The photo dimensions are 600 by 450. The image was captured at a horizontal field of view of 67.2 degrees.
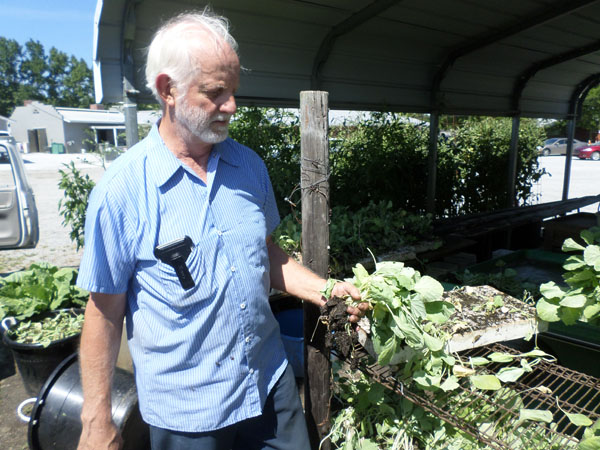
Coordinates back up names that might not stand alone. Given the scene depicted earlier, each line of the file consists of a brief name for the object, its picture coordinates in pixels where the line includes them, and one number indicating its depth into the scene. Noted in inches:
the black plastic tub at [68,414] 116.1
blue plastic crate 164.1
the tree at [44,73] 3479.3
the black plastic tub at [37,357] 143.9
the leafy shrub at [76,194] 201.6
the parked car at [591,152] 1176.8
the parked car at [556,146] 1320.1
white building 1927.9
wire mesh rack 83.3
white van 236.4
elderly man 64.6
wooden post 84.9
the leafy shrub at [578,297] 86.9
